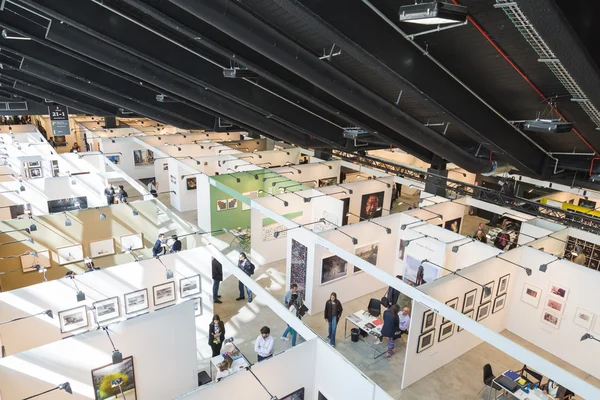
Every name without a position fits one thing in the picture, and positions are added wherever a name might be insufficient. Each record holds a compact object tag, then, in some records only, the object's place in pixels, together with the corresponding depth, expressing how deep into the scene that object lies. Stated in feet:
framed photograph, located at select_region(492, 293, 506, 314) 24.88
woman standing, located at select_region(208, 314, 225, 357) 21.35
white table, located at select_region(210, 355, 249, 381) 18.70
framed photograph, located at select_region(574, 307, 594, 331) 22.40
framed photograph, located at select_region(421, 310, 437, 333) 20.74
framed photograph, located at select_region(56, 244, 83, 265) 27.81
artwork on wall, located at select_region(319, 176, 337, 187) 47.60
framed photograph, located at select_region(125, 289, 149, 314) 22.06
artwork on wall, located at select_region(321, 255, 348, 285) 27.22
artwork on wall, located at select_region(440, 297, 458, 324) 21.64
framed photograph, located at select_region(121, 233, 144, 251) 30.71
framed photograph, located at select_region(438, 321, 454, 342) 22.05
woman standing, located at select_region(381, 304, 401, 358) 22.57
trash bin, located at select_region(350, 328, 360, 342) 24.59
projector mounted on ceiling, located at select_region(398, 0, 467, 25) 11.23
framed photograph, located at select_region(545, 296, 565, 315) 23.66
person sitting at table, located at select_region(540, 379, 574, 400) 18.69
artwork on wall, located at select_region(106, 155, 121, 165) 57.88
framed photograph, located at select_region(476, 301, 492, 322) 23.93
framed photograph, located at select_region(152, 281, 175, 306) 22.91
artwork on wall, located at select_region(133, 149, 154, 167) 60.25
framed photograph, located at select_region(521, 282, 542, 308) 24.72
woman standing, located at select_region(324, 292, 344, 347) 23.15
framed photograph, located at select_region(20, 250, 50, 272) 26.40
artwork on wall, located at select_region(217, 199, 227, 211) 39.73
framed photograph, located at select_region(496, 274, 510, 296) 24.57
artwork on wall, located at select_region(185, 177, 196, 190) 47.03
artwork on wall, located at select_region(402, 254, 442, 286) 28.12
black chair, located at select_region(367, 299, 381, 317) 25.32
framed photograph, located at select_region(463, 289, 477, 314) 22.67
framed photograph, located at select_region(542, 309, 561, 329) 23.93
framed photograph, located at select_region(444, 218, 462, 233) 34.56
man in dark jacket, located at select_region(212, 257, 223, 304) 26.78
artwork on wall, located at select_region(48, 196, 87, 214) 36.91
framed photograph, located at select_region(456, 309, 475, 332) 23.03
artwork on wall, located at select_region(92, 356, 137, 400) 16.75
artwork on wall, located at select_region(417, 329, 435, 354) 21.01
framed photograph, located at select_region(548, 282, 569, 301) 23.45
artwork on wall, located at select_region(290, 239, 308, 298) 27.89
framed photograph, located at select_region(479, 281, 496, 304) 23.63
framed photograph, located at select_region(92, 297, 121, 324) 21.22
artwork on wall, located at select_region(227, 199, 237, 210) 40.34
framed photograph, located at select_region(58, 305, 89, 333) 20.20
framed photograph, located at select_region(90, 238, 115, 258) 29.43
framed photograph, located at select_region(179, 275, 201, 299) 23.71
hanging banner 54.85
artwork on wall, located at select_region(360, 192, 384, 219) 40.73
